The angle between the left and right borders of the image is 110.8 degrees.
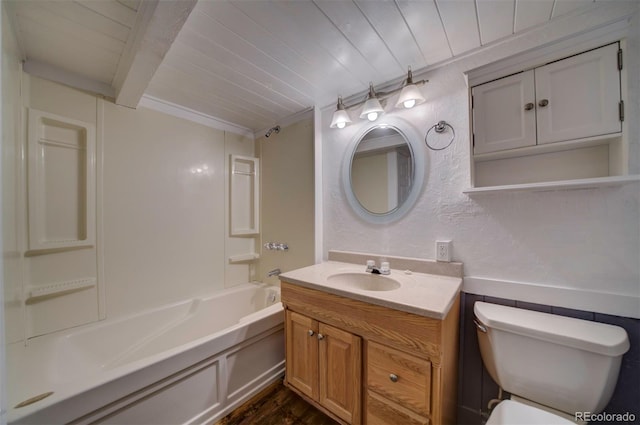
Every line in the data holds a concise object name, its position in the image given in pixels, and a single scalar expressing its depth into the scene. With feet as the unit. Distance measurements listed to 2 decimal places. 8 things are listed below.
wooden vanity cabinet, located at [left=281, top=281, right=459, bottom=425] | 3.03
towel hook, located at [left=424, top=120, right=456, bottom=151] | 4.41
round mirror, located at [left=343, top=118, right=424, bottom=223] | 4.87
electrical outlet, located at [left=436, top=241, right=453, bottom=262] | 4.36
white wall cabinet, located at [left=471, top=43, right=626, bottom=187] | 3.04
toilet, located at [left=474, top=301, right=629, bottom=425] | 2.69
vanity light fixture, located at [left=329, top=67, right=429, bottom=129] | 4.37
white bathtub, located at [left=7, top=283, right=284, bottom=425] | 3.17
